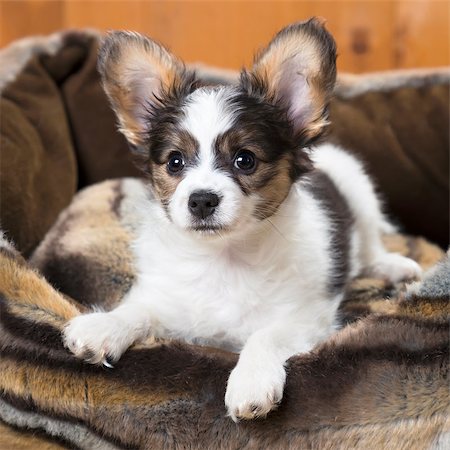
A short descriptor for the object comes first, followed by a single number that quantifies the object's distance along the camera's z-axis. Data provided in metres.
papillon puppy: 0.51
